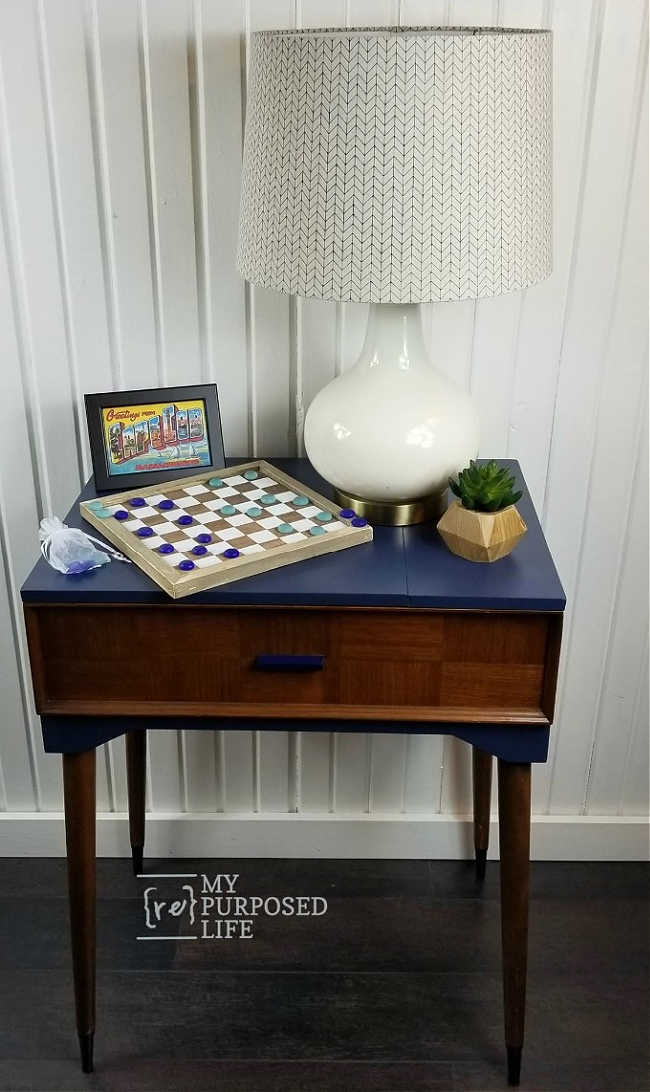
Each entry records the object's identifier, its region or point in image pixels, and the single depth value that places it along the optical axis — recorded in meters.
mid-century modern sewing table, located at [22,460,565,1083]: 1.29
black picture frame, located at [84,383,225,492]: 1.48
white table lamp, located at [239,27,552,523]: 1.13
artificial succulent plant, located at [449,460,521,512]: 1.31
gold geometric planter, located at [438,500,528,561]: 1.32
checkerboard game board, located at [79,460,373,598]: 1.31
